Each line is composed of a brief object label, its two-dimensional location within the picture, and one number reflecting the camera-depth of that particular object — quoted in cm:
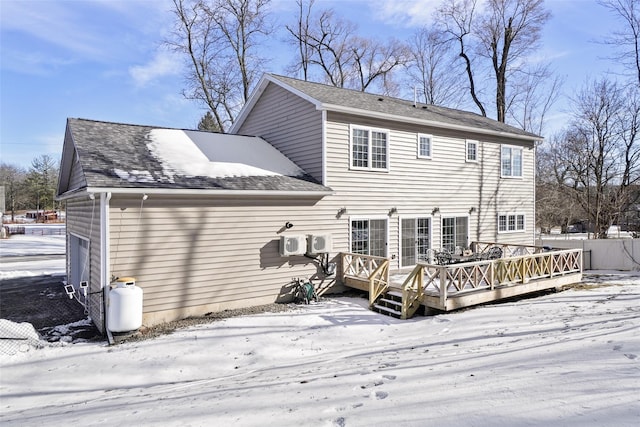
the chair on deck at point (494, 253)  1181
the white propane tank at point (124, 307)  719
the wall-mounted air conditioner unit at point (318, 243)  1004
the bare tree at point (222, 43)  2381
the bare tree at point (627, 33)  1861
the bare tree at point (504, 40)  2553
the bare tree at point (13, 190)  5097
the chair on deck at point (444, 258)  1120
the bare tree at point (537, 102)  2573
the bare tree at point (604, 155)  1867
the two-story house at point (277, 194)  810
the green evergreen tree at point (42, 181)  5228
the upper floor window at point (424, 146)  1262
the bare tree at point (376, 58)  3048
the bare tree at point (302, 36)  2773
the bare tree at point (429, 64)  2963
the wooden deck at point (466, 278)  878
